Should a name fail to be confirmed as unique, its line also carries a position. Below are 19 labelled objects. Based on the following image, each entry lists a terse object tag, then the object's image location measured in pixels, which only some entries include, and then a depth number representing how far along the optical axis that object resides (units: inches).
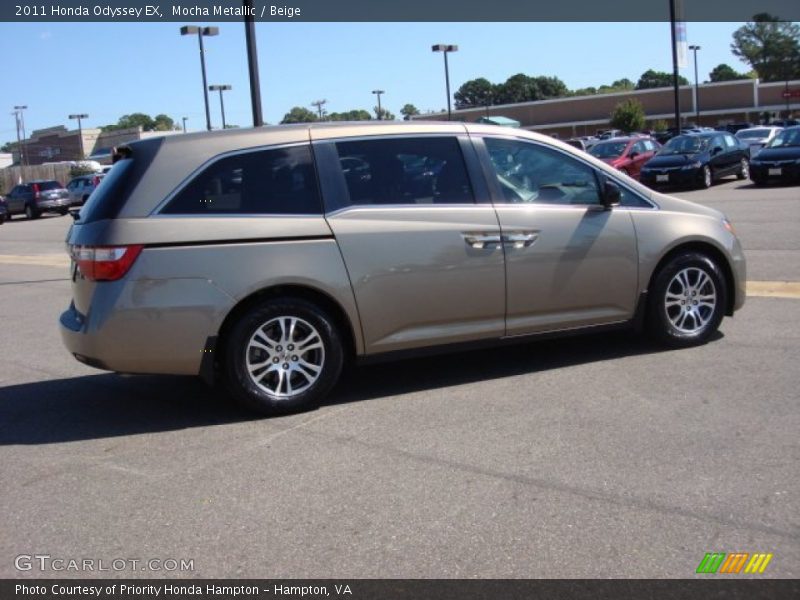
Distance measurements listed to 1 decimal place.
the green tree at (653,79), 5211.6
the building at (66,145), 3941.9
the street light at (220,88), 1529.2
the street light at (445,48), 1878.7
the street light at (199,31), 995.3
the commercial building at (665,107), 3250.5
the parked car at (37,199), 1491.1
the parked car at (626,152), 997.7
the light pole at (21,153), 3866.1
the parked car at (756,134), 1407.5
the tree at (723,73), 5305.1
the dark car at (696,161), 885.8
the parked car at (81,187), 1518.2
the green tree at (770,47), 4603.8
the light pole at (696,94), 3216.3
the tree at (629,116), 2871.8
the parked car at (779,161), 805.9
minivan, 205.0
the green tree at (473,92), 5206.7
